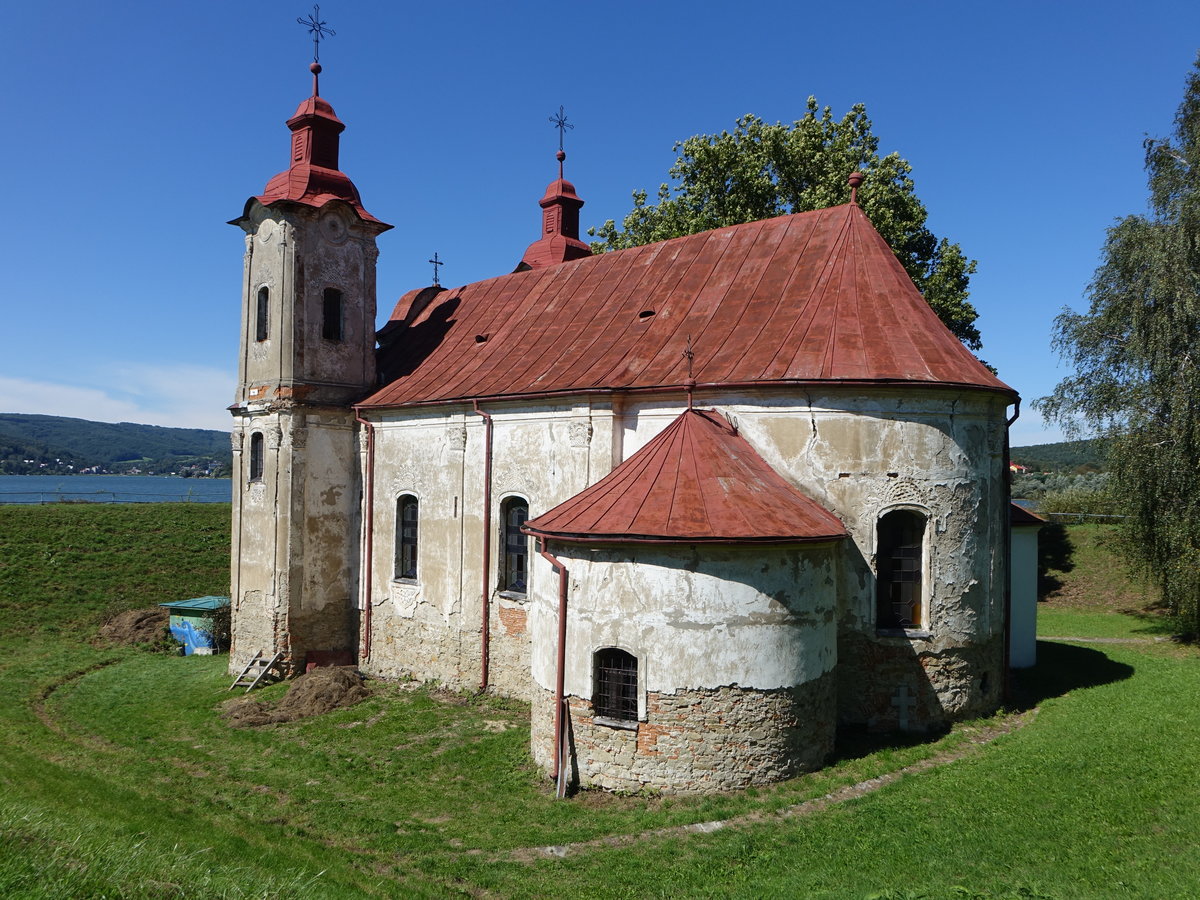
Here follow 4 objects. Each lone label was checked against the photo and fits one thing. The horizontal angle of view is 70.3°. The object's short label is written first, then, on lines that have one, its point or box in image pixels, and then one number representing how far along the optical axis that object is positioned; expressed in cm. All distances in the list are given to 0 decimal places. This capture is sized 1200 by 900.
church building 1206
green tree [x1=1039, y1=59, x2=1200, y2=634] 2042
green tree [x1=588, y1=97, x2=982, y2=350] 2702
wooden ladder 1878
